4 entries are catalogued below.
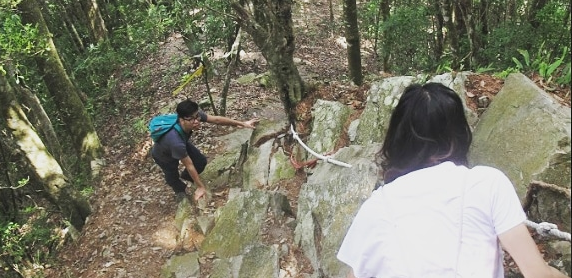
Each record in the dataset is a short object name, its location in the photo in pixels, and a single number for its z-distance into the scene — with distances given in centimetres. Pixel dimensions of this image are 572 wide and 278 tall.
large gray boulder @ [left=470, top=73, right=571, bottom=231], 311
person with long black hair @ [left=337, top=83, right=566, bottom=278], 166
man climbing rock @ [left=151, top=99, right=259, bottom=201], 596
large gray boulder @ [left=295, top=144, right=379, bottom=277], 455
